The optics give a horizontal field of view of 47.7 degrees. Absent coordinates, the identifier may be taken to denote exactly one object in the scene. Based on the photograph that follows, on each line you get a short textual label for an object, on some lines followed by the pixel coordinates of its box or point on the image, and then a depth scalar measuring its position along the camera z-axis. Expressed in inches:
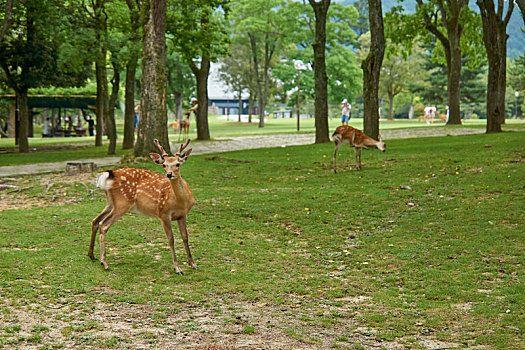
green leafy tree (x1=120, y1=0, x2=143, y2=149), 909.2
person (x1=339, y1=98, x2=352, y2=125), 1344.2
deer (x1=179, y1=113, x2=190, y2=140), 1353.3
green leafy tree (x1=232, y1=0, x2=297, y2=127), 2095.2
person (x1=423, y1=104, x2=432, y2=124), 2179.9
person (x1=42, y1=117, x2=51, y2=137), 1873.4
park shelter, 1662.4
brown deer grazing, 625.6
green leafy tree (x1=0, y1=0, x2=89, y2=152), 983.0
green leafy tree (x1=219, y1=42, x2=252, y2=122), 2696.9
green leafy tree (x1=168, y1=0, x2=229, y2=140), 991.0
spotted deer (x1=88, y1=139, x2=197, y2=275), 300.8
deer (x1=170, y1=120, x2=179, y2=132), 1831.7
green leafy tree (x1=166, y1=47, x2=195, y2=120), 2346.6
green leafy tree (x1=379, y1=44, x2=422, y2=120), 2755.9
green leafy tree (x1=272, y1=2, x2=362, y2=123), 2095.2
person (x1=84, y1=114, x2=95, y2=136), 1994.3
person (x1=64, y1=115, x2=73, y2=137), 1895.9
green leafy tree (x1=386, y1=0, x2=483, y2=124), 1230.9
